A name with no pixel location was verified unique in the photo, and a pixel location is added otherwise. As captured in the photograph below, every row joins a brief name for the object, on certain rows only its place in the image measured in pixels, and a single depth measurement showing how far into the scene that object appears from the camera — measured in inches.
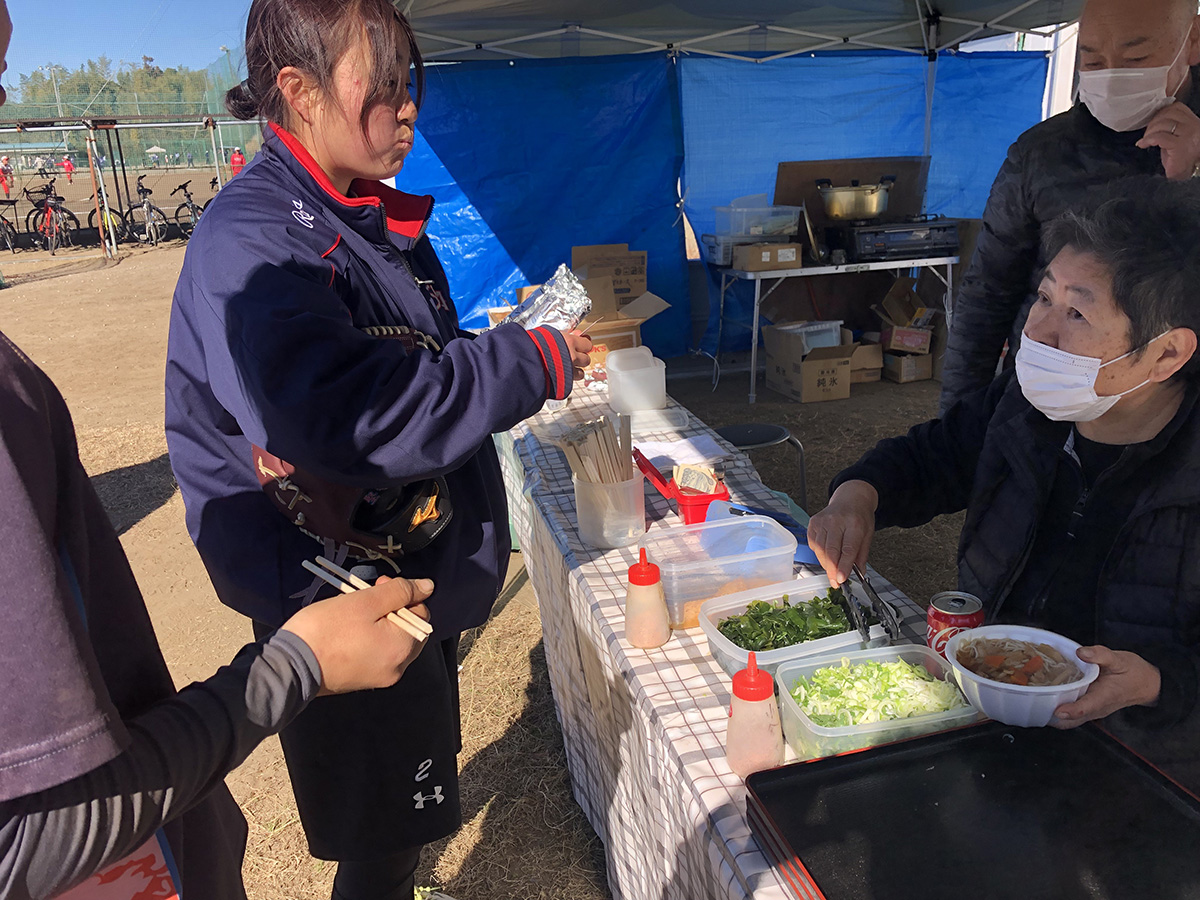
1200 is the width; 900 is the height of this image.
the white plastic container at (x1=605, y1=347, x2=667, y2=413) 126.0
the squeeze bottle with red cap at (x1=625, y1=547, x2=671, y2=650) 63.0
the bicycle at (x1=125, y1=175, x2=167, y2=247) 703.1
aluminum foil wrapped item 73.9
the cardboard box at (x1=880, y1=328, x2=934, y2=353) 280.8
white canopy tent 237.5
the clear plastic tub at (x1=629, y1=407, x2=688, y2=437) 120.2
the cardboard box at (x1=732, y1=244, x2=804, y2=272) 253.6
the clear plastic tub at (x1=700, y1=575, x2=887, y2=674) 55.4
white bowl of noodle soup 45.3
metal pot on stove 257.8
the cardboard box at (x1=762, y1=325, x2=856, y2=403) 267.0
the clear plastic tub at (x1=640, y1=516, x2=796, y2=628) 66.5
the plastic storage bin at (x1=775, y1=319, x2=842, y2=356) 272.4
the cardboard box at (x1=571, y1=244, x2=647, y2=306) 248.4
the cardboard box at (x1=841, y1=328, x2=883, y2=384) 283.4
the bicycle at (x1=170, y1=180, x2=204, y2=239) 706.9
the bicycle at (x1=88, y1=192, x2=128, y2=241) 700.0
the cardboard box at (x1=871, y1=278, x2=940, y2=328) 282.7
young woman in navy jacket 47.1
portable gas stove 254.5
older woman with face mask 54.9
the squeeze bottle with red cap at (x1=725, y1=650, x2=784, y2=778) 47.5
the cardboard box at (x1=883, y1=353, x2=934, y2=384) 281.9
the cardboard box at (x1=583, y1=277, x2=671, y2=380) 177.7
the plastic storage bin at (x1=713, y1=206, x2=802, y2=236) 262.7
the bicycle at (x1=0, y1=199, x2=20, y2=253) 687.7
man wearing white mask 88.8
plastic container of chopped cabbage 46.4
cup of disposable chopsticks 81.1
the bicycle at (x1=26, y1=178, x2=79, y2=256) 673.6
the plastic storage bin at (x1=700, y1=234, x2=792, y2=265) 263.9
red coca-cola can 55.4
